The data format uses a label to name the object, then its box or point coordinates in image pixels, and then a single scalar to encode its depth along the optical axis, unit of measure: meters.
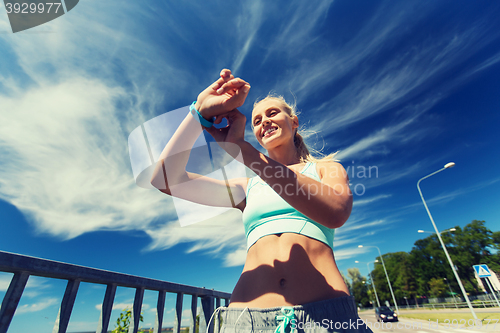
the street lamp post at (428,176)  12.64
